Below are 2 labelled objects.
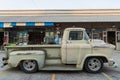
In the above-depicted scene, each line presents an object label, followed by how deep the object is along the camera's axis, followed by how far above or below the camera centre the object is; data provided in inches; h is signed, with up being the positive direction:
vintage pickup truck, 181.3 -28.8
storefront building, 439.4 +47.7
